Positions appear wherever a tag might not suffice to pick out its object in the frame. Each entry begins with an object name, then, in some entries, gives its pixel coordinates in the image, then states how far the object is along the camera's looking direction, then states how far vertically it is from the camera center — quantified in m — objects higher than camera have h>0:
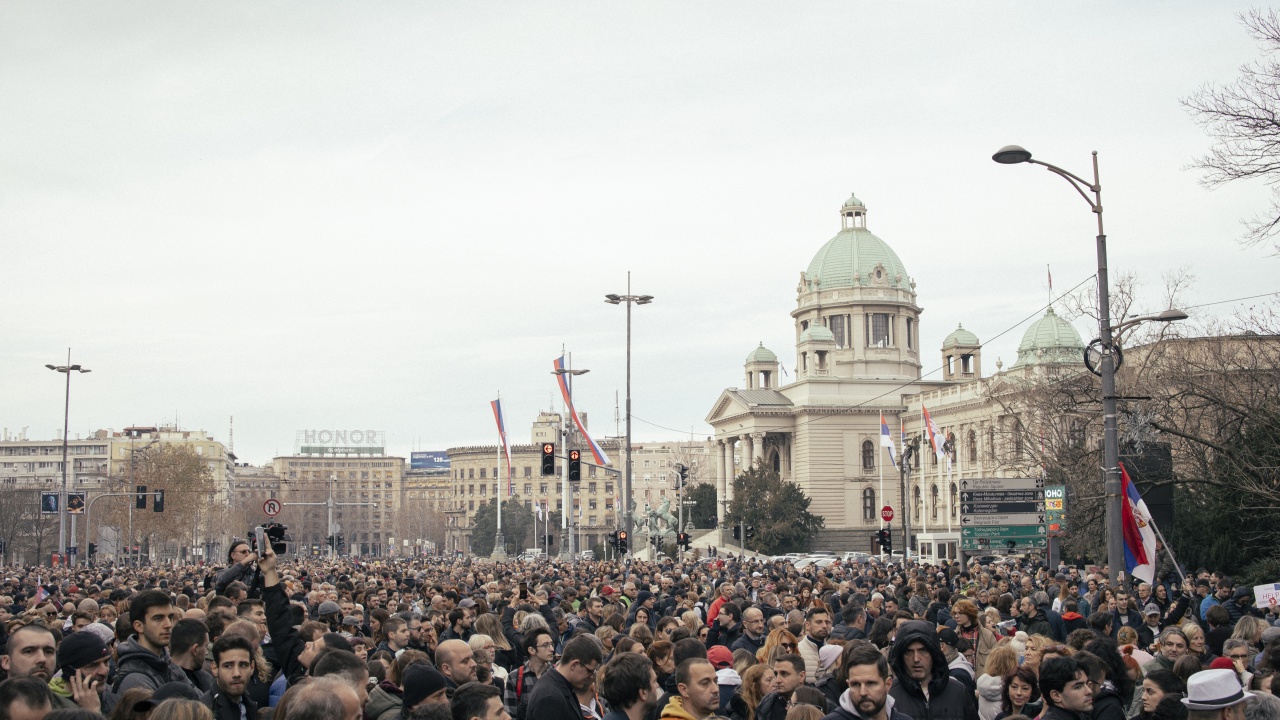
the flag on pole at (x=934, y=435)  58.56 +3.30
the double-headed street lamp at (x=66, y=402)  52.86 +4.72
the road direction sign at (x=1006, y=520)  34.12 -0.26
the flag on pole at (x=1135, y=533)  19.41 -0.36
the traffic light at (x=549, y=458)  36.47 +1.55
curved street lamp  18.09 +1.81
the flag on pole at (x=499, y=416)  71.37 +5.27
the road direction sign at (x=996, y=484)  34.44 +0.66
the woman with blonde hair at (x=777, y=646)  9.11 -0.92
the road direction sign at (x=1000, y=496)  34.25 +0.35
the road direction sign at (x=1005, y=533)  34.09 -0.59
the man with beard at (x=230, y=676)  7.41 -0.86
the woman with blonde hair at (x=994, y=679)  8.93 -1.13
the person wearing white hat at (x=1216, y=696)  6.07 -0.85
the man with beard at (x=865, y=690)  6.73 -0.89
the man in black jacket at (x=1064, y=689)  7.45 -0.99
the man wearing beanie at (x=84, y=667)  7.27 -0.80
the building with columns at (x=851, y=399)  95.38 +8.35
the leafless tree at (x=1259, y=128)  18.72 +5.25
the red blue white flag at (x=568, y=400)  49.66 +4.38
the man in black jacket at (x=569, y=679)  7.16 -0.89
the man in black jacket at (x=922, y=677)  8.05 -1.00
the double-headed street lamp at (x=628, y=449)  41.43 +2.01
